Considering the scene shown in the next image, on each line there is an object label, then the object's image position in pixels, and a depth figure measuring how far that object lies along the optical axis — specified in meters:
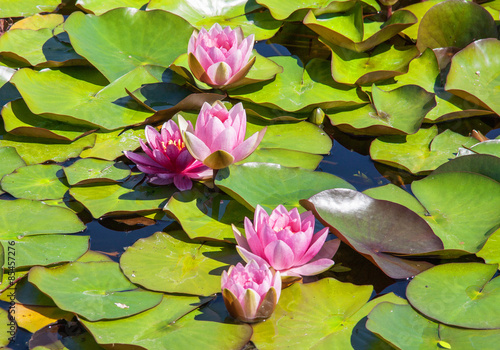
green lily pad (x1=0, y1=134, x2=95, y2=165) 5.02
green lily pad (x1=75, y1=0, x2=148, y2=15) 6.70
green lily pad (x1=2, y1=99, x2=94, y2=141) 5.12
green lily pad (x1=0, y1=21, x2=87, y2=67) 6.08
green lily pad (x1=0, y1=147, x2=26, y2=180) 4.78
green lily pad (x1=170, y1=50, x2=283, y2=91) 5.54
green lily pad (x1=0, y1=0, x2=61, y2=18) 7.25
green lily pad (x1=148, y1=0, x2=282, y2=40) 6.68
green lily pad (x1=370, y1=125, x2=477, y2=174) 4.97
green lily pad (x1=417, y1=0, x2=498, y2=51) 6.24
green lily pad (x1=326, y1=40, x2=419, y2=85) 5.81
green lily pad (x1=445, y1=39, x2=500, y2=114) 5.57
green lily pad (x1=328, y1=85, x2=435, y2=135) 5.25
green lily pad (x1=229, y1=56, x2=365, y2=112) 5.50
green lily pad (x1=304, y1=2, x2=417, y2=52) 6.01
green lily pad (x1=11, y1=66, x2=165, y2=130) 5.23
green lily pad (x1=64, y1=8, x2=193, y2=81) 5.95
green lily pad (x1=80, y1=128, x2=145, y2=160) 5.00
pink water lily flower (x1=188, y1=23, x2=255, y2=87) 5.19
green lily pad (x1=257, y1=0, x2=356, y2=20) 6.34
